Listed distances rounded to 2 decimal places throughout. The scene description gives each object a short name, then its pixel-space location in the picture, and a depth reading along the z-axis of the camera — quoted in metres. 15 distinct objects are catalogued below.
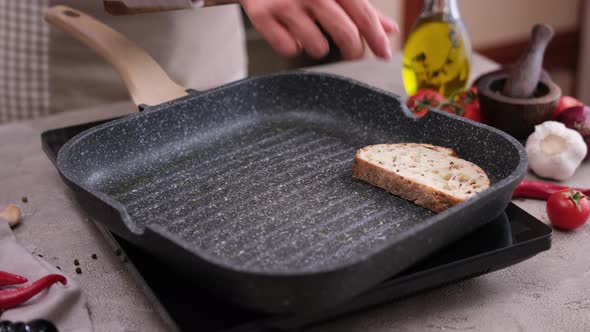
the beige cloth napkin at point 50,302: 0.85
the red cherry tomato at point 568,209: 1.04
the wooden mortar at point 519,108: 1.27
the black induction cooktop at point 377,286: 0.78
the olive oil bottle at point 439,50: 1.46
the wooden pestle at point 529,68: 1.29
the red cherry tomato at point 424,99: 1.39
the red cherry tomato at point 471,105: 1.38
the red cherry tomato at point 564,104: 1.32
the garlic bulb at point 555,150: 1.20
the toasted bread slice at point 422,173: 0.97
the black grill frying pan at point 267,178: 0.75
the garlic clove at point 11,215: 1.11
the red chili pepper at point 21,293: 0.87
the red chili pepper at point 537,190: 1.16
